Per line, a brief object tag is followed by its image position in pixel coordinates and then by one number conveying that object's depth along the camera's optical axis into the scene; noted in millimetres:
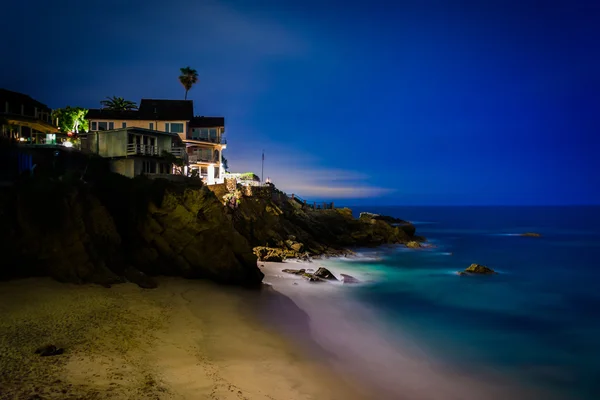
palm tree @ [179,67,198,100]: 60688
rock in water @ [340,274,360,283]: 30894
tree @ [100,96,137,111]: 55719
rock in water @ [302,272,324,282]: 29562
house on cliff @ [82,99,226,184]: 32281
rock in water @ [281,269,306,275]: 31089
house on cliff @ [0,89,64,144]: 40947
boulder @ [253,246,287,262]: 35531
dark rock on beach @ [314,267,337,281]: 30391
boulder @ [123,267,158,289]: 21781
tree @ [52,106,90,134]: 47031
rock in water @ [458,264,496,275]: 37750
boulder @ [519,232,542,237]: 80250
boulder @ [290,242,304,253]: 40809
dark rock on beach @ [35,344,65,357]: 12445
